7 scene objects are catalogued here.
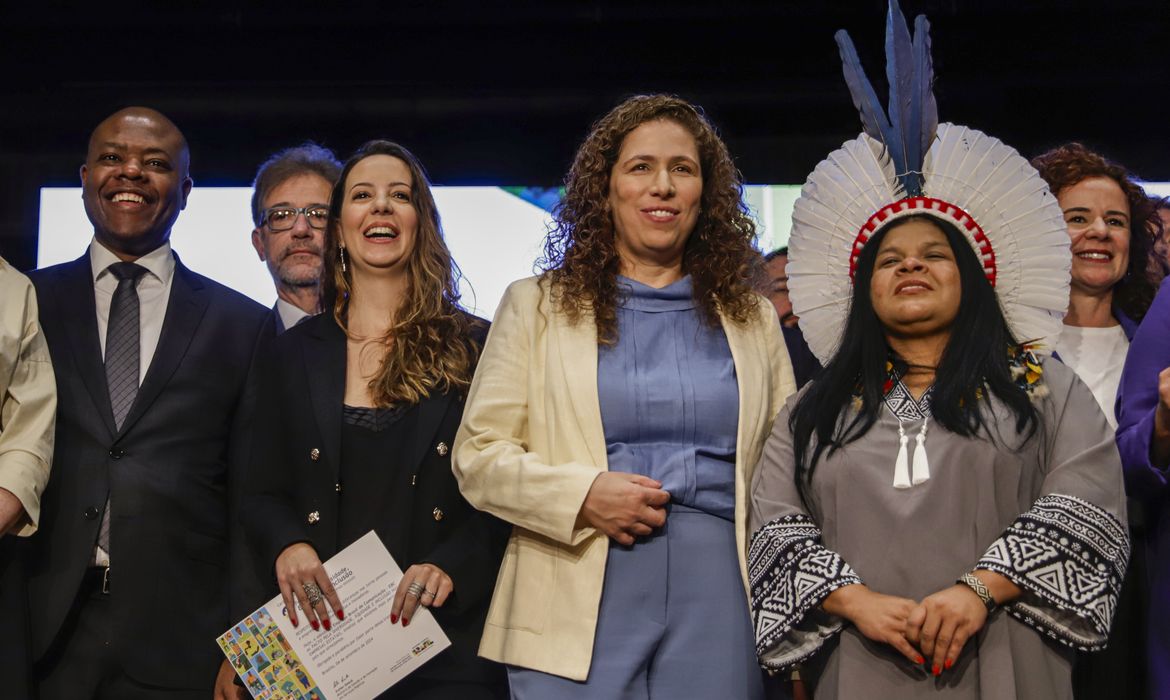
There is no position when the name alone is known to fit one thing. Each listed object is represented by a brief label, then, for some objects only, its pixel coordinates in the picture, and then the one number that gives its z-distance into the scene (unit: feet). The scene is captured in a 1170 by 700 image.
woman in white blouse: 11.92
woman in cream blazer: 9.07
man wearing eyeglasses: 14.78
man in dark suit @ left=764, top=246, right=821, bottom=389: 11.81
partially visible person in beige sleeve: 10.21
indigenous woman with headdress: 8.27
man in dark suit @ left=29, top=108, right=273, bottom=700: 10.69
